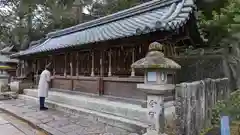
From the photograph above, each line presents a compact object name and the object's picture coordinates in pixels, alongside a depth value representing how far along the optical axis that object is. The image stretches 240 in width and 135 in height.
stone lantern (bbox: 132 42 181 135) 3.37
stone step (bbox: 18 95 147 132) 4.36
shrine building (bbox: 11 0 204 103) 4.64
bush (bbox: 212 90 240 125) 3.82
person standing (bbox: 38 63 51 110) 6.90
